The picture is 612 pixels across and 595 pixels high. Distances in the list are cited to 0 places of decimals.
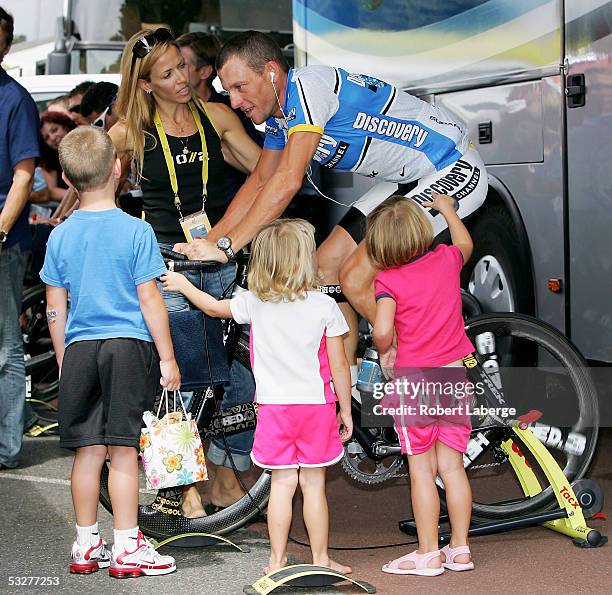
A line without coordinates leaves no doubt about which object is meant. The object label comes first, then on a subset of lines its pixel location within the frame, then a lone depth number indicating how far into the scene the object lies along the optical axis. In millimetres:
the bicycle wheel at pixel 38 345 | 8141
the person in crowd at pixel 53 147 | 9531
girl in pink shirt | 4852
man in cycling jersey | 5121
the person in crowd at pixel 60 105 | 9773
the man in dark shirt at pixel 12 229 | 6625
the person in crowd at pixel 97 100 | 8625
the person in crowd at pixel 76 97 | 9242
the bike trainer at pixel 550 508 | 5113
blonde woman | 5395
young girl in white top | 4586
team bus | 6586
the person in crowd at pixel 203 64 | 7293
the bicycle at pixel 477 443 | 5242
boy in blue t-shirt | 4750
